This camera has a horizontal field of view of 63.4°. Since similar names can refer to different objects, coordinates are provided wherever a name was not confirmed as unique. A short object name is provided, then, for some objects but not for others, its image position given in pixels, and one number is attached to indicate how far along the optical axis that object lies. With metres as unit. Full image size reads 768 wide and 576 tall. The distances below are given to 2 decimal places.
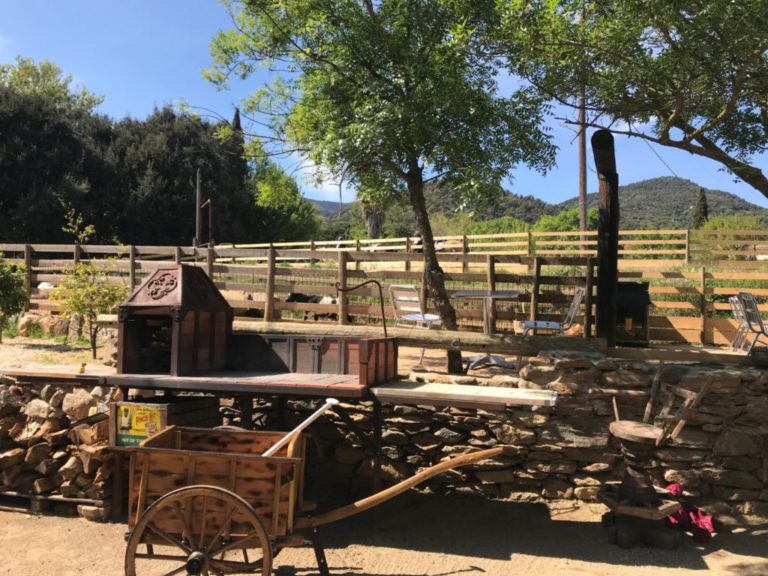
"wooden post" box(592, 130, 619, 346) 6.86
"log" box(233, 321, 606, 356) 5.39
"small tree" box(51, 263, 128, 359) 9.88
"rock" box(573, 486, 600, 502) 5.14
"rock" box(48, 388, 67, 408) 5.43
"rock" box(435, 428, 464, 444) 5.51
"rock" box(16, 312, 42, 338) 11.89
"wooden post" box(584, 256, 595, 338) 7.75
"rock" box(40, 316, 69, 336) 11.70
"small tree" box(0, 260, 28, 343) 10.74
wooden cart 3.33
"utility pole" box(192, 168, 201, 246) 15.96
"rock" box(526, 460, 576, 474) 5.20
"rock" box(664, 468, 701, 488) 4.94
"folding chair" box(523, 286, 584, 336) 7.65
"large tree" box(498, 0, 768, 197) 5.45
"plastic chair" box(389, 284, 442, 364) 7.70
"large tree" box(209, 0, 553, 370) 6.19
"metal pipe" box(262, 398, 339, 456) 3.65
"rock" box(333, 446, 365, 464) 5.64
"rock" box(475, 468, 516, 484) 5.36
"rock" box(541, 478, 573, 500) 5.21
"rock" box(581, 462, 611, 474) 5.14
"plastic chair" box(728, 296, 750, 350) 7.29
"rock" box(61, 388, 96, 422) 5.32
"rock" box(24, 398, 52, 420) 5.43
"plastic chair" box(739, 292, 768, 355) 6.94
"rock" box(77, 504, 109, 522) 5.01
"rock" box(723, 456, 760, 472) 4.90
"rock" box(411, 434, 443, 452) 5.55
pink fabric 4.50
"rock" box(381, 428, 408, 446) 5.61
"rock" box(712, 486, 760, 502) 4.89
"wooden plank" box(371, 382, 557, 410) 3.96
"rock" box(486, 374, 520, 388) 5.57
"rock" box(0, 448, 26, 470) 5.31
